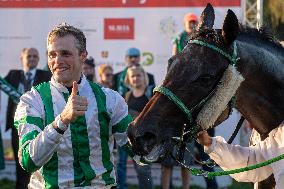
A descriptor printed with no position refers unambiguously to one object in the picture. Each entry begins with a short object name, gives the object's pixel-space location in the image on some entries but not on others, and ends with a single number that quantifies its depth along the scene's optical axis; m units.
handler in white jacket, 4.97
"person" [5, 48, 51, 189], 10.92
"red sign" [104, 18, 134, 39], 12.25
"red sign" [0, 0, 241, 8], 11.96
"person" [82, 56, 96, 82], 11.27
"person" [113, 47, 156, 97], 11.45
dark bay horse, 4.47
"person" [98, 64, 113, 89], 11.13
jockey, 4.80
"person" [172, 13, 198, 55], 11.10
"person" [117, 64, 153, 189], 10.13
